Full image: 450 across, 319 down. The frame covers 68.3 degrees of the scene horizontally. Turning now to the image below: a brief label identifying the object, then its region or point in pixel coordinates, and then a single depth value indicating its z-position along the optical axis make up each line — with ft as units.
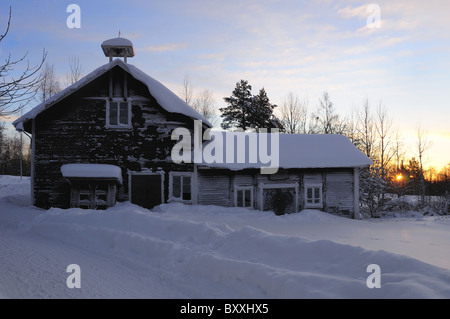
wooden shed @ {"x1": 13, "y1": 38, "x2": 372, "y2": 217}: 53.21
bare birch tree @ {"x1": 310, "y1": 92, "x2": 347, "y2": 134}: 136.56
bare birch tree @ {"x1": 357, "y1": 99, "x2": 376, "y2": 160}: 126.21
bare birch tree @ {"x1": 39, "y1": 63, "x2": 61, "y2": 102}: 118.01
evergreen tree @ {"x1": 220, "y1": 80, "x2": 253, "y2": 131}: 136.36
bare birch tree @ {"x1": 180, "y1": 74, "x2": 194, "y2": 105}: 130.41
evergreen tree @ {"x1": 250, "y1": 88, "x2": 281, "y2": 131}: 135.03
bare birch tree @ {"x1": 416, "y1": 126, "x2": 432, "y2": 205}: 135.95
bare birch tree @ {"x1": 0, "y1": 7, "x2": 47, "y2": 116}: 20.57
